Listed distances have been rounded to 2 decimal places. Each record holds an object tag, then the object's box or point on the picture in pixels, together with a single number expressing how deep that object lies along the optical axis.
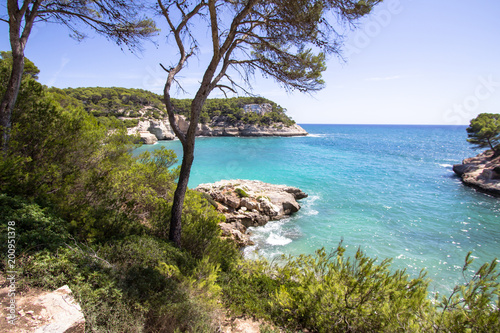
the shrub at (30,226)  2.88
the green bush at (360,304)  2.60
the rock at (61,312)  2.05
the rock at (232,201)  13.45
